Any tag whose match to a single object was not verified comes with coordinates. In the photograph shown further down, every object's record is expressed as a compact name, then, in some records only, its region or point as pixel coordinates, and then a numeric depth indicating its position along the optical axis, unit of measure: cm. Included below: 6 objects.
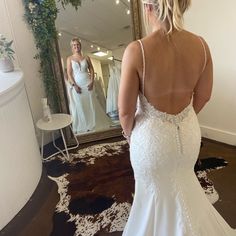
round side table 230
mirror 249
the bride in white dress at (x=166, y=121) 102
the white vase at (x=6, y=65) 215
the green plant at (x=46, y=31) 235
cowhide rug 171
